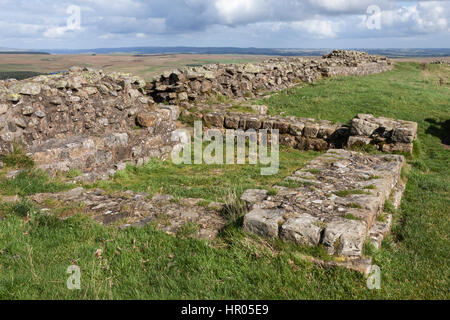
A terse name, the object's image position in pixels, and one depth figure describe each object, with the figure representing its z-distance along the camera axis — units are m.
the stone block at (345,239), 3.93
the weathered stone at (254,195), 5.57
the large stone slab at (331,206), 4.11
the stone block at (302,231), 4.10
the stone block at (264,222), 4.30
